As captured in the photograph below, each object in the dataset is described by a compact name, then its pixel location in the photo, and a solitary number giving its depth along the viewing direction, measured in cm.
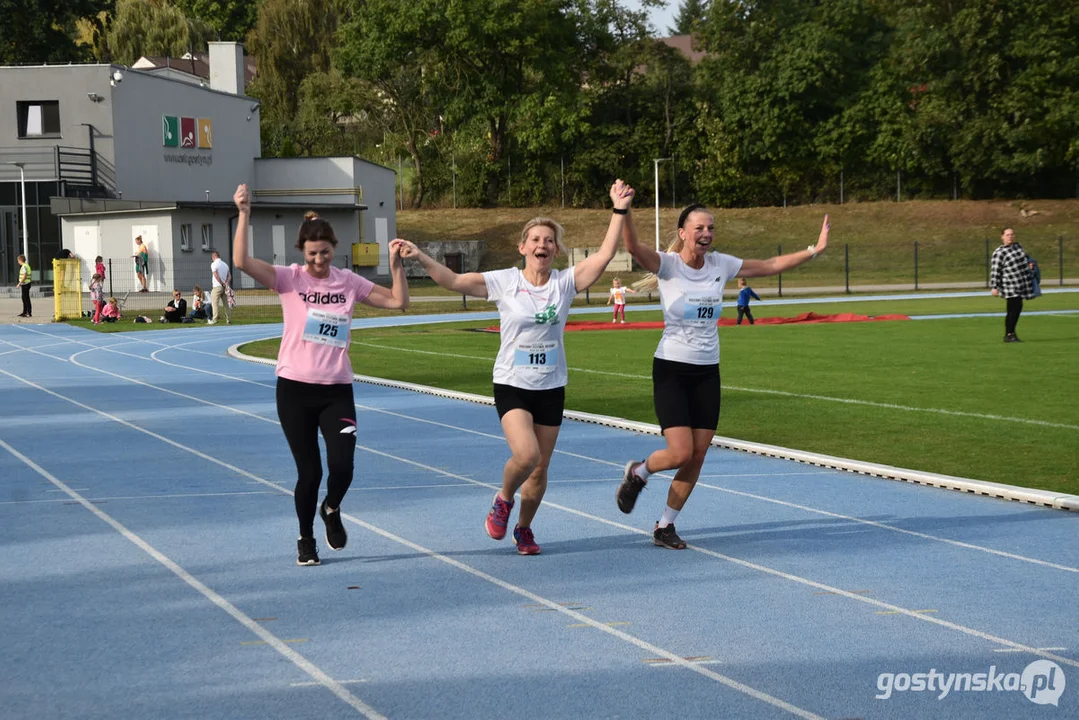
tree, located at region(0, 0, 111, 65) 7319
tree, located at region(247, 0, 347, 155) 8688
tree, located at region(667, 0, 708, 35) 15600
